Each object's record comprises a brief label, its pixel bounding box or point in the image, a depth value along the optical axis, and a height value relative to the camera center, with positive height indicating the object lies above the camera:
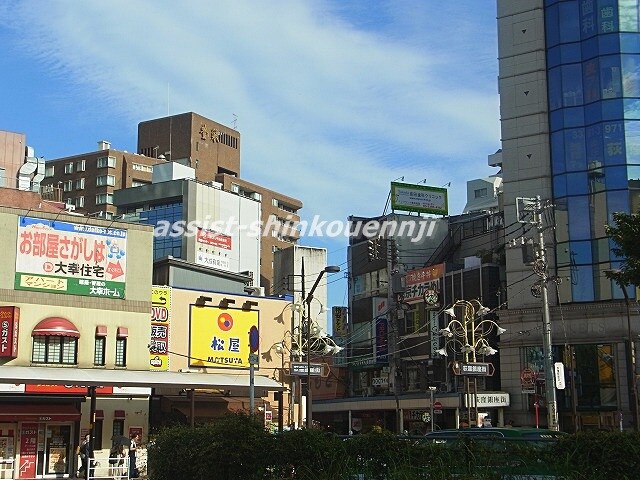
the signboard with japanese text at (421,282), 64.38 +7.97
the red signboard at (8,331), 37.56 +2.51
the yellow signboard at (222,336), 46.75 +2.88
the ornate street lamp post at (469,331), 43.97 +3.01
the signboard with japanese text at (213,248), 91.81 +15.01
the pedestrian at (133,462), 32.28 -2.61
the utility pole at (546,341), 33.25 +1.88
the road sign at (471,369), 36.12 +0.85
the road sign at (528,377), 48.38 +0.68
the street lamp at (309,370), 39.25 +0.89
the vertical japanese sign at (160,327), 44.88 +3.19
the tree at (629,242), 22.12 +3.68
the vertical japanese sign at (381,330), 69.50 +4.67
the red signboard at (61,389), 38.19 +0.07
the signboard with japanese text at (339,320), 75.75 +5.99
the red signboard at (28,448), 37.53 -2.46
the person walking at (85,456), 32.89 -2.46
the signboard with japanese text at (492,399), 52.72 -0.57
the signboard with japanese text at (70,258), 39.28 +5.96
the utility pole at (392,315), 65.56 +5.65
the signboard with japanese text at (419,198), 77.11 +16.73
